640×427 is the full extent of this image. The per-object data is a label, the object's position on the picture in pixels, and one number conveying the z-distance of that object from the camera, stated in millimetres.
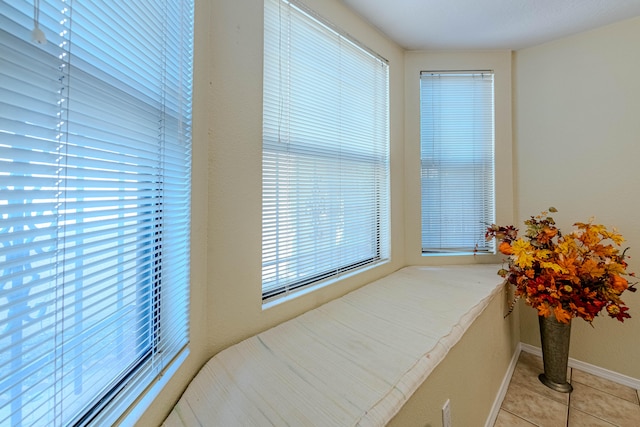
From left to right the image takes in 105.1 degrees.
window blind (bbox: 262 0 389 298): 1103
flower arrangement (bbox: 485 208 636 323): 1317
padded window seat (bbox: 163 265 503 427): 641
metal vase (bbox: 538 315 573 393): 1532
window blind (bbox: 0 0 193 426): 349
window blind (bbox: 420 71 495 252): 1969
